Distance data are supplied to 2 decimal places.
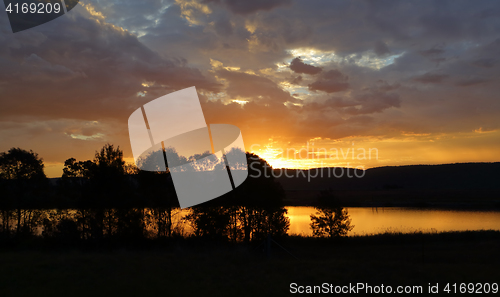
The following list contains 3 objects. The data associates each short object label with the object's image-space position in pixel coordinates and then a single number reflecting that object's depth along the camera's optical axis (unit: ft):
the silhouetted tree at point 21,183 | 102.42
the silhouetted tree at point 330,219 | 104.32
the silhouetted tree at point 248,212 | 90.68
